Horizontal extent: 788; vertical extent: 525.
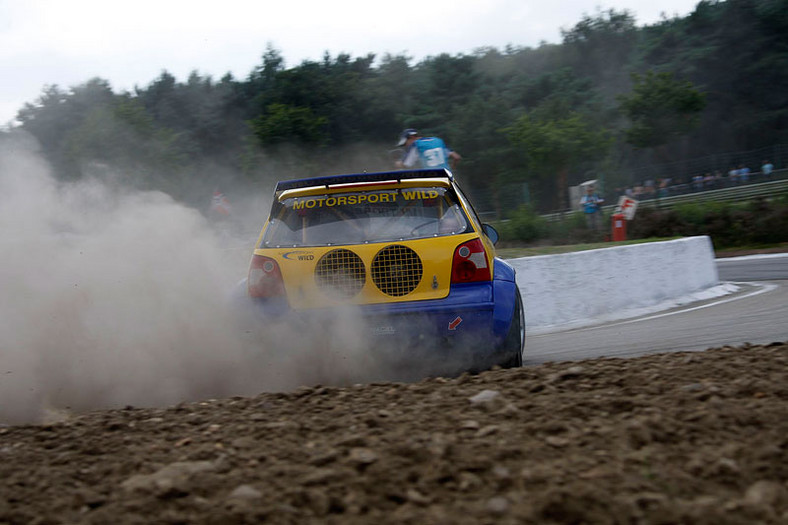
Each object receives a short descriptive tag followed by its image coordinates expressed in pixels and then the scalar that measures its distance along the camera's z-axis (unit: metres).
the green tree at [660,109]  50.00
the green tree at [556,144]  41.56
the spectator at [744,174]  35.78
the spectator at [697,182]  36.23
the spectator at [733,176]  36.06
